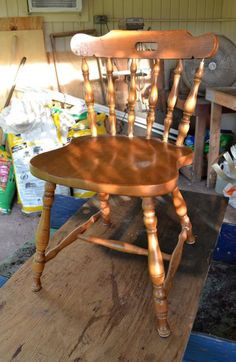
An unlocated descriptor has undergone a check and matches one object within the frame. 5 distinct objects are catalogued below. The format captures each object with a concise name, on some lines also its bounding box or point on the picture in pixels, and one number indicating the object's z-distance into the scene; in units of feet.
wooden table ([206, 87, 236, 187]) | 7.59
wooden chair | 3.21
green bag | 8.09
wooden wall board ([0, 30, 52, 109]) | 8.89
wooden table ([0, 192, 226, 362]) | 3.14
